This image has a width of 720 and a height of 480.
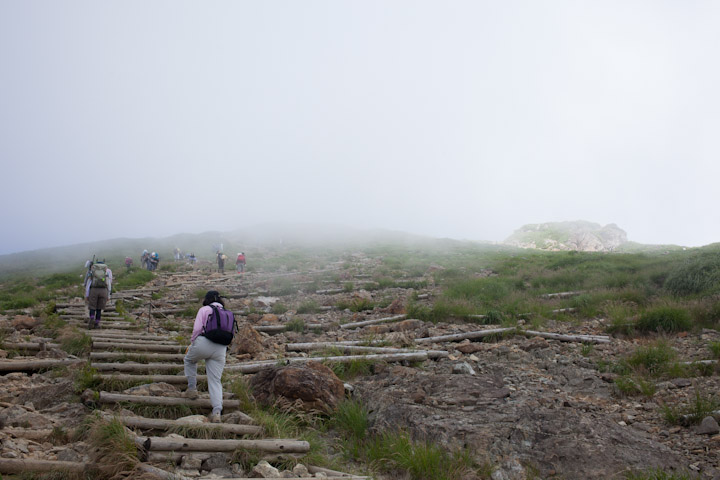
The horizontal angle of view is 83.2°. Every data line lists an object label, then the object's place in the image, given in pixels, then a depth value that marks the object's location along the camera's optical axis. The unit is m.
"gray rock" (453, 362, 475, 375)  7.93
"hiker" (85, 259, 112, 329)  11.33
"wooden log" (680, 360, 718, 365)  6.85
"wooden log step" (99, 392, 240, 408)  5.89
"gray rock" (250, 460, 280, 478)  4.56
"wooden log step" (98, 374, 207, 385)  6.69
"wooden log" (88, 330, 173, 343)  9.64
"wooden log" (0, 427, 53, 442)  4.92
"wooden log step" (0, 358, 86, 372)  7.23
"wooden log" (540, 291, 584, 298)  13.74
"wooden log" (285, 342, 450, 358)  9.00
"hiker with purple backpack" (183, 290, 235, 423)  5.95
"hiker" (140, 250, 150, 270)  29.88
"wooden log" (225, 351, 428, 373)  8.12
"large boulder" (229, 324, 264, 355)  9.48
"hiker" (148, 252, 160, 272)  28.97
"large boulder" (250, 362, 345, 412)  6.68
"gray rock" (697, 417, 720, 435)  5.14
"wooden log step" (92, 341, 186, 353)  8.57
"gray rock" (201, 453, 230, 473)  4.77
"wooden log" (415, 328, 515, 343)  9.97
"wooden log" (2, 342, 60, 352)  8.45
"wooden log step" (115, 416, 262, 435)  5.19
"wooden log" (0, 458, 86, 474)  4.12
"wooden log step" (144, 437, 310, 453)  4.66
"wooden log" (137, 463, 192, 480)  4.20
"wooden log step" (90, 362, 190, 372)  7.15
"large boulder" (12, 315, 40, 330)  10.90
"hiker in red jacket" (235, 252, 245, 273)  26.12
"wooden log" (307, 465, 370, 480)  4.66
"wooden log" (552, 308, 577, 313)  11.83
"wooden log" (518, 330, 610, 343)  9.17
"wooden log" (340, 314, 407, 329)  11.85
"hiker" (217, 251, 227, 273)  26.91
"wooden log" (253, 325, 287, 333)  11.63
